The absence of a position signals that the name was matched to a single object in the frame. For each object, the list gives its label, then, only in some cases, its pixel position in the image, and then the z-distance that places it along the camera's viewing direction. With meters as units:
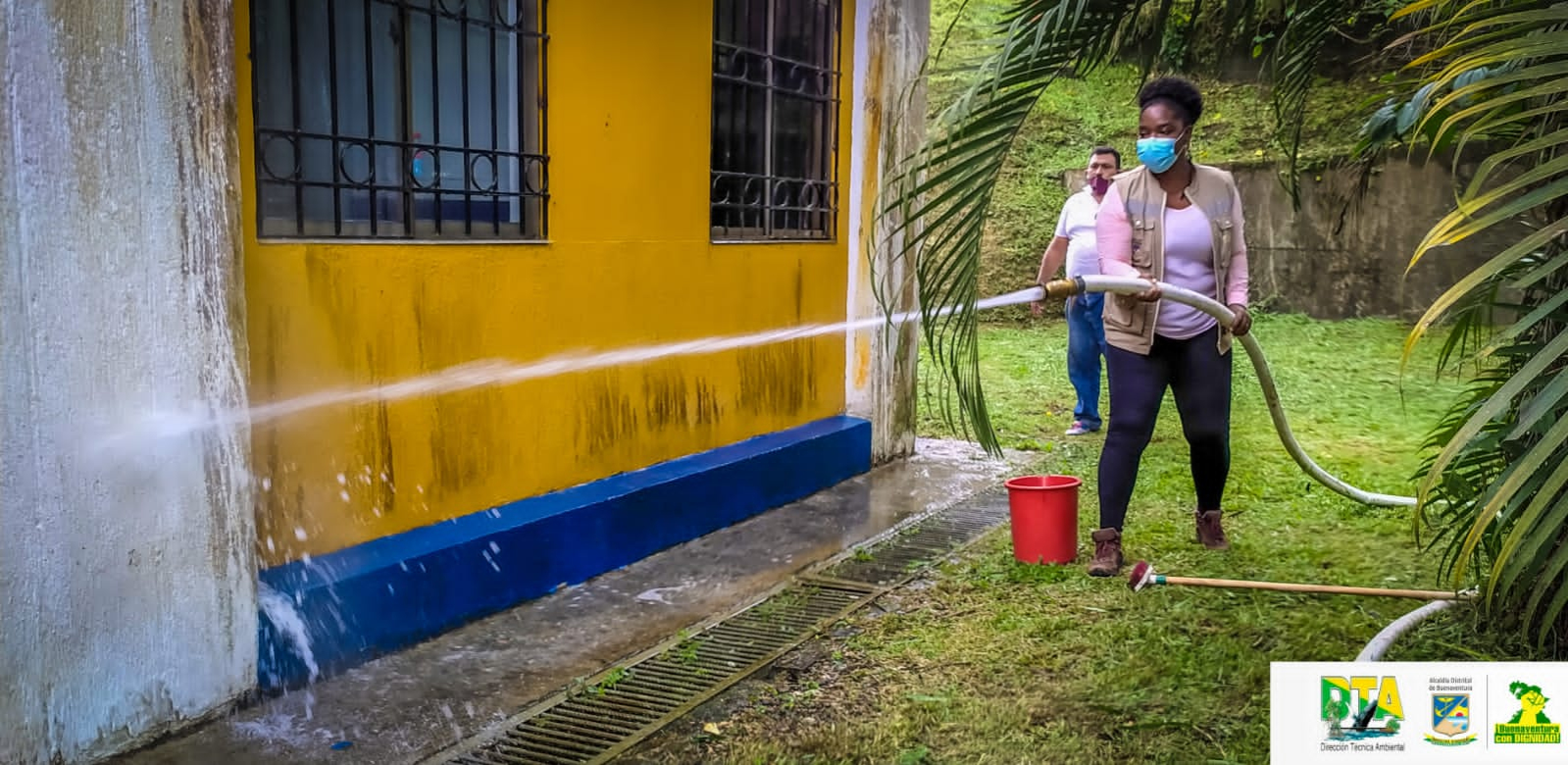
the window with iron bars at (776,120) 5.59
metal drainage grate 3.21
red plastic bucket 4.61
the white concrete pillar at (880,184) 6.42
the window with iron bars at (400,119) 3.68
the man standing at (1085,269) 6.94
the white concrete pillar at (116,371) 2.76
